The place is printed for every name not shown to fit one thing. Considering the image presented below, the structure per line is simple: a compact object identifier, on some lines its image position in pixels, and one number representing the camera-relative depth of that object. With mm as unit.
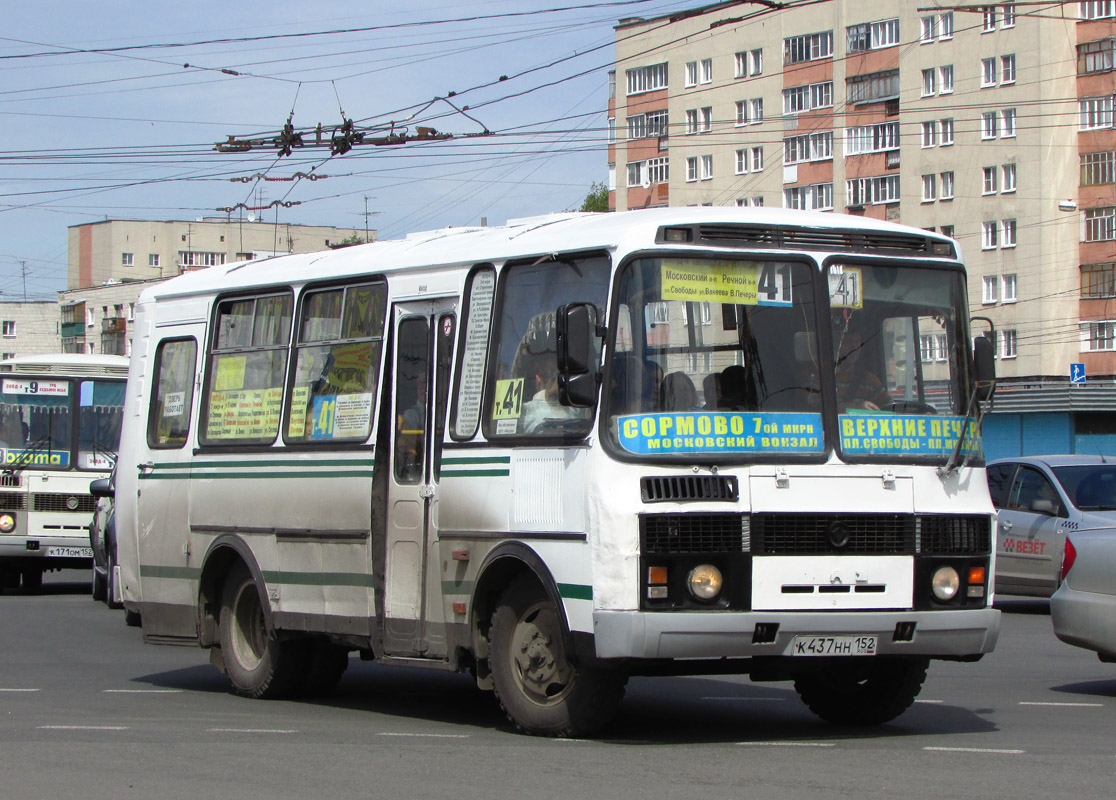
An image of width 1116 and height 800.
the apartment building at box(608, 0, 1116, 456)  66812
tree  104000
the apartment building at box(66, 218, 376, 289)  122938
